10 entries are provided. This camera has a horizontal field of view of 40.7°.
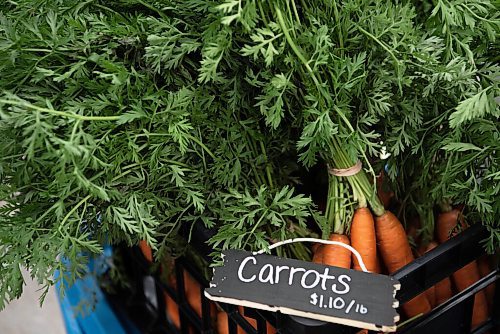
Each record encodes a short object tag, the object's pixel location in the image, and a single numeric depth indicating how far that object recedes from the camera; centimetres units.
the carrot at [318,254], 79
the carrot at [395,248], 80
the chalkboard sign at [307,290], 66
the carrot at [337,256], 76
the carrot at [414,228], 92
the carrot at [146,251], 96
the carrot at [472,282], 84
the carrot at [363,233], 78
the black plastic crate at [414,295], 69
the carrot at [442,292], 86
